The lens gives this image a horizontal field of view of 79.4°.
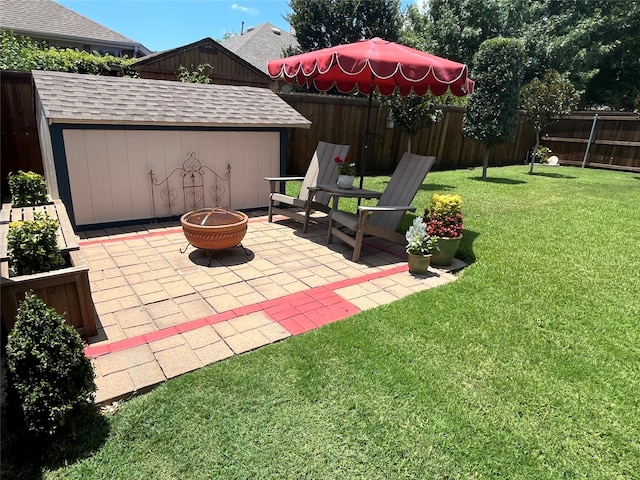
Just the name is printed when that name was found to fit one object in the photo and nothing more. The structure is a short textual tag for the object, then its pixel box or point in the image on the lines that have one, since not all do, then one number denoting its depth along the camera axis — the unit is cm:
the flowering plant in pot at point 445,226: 448
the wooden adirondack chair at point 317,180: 585
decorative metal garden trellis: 575
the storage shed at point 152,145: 495
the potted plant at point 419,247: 430
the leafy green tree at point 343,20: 1805
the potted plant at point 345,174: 533
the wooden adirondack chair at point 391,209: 464
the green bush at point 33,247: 266
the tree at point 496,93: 930
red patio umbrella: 407
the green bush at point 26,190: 465
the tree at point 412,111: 891
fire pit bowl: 418
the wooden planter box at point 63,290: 251
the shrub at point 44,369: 187
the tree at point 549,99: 1061
